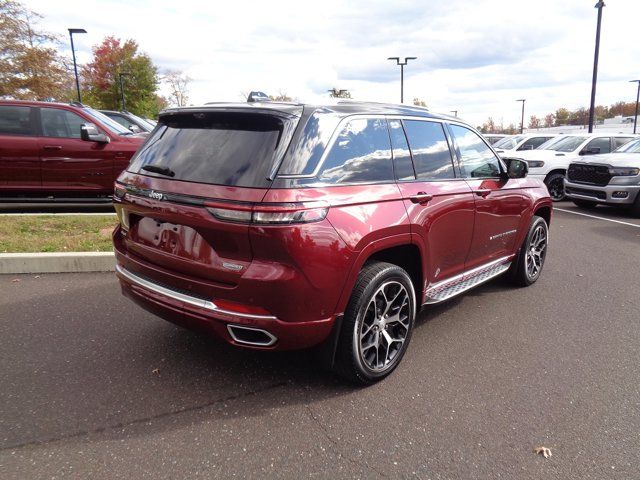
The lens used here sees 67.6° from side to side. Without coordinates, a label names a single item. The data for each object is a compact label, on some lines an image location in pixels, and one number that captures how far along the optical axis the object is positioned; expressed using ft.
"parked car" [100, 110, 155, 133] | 41.57
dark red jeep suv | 8.63
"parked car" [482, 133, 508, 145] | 71.74
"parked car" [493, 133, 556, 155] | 51.68
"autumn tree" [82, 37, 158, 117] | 149.18
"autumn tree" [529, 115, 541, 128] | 325.42
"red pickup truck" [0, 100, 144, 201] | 25.38
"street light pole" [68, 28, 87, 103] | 82.07
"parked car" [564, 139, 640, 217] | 33.53
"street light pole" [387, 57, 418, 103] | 116.26
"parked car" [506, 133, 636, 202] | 41.75
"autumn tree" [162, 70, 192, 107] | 198.43
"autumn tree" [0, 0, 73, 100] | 66.39
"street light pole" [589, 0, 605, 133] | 63.73
